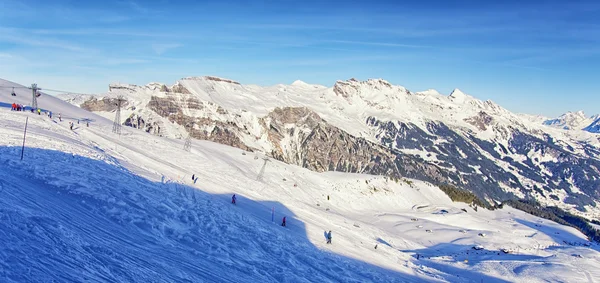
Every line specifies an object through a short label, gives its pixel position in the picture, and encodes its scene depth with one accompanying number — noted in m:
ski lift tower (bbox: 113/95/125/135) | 58.77
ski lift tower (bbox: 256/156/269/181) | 67.86
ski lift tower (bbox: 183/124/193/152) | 66.91
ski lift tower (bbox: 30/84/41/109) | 55.55
